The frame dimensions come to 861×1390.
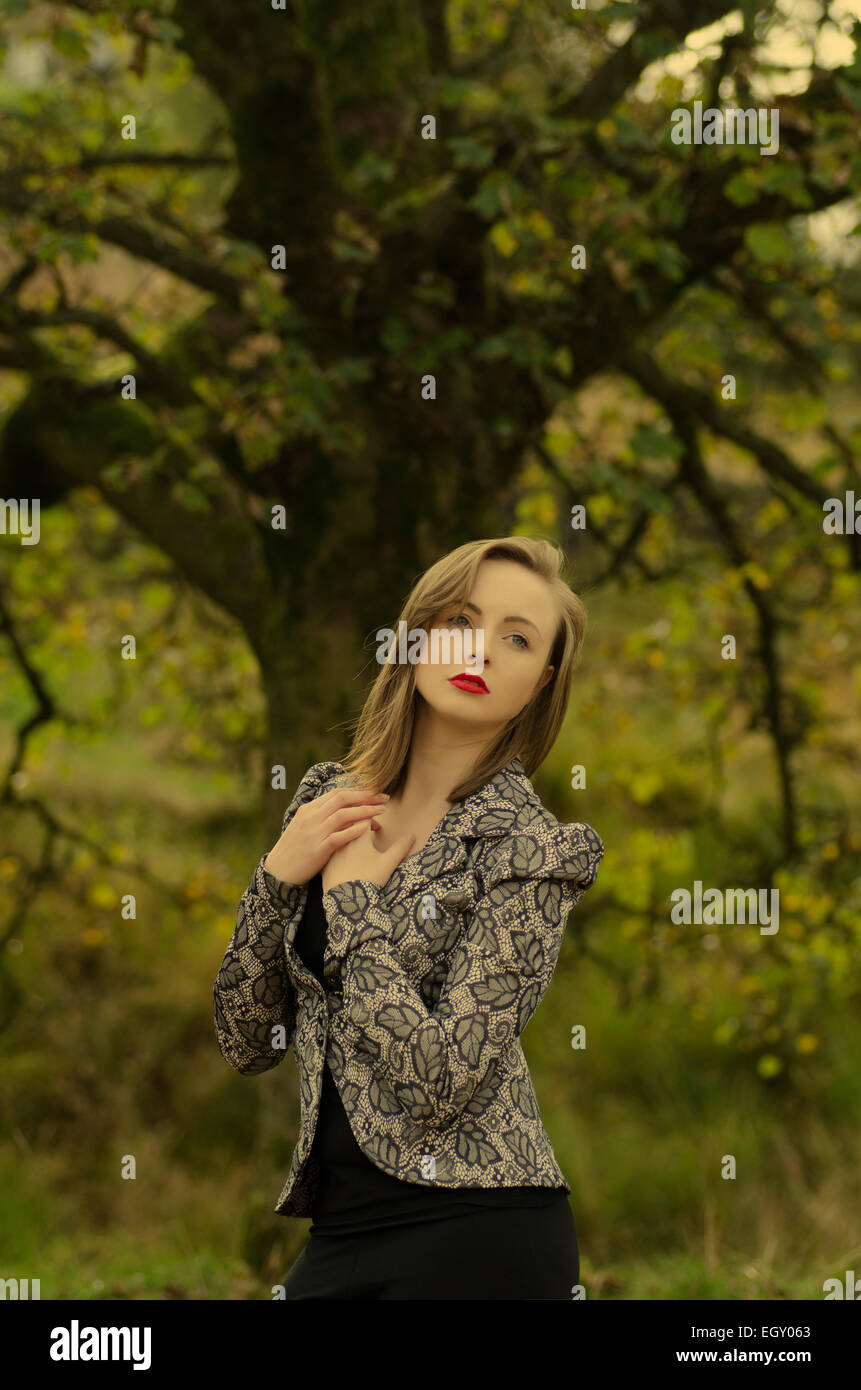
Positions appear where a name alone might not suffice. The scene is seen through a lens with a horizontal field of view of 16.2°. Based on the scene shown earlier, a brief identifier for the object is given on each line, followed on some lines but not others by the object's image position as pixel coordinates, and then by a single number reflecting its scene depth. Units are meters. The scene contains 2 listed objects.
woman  3.04
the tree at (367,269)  4.49
